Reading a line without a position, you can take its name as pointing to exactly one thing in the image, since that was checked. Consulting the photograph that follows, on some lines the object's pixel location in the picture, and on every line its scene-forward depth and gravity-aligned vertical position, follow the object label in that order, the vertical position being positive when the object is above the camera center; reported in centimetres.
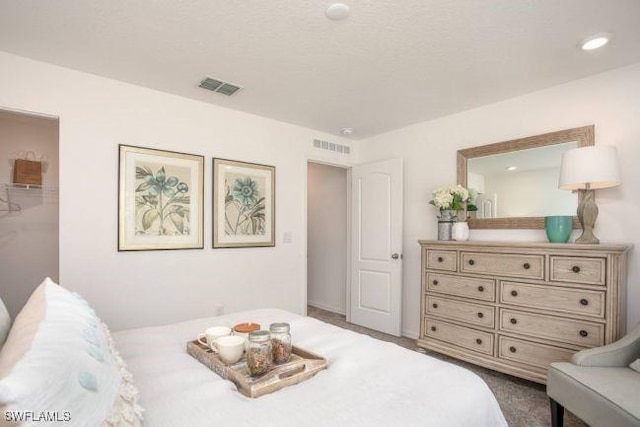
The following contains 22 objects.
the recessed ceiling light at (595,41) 208 +112
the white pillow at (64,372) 64 -36
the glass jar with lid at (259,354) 123 -53
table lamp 230 +28
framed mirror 279 +33
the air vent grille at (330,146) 423 +89
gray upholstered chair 156 -89
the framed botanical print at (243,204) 338 +9
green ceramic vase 259 -11
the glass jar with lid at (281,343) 136 -54
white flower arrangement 325 +16
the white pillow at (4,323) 115 -42
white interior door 395 -42
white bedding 98 -62
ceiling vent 280 +112
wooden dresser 222 -68
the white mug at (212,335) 148 -56
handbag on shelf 361 +46
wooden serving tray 115 -61
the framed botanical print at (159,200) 285 +12
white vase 321 -17
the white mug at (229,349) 134 -56
